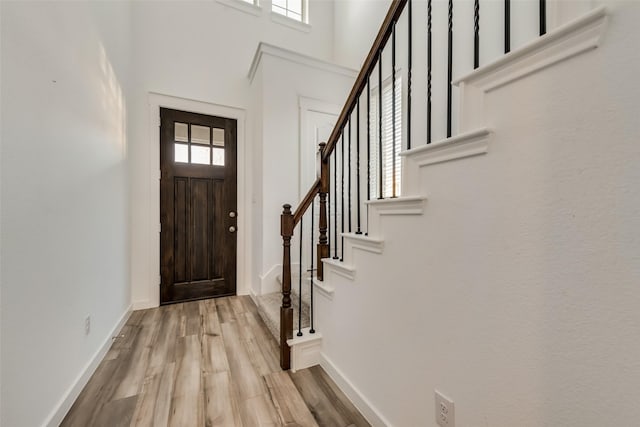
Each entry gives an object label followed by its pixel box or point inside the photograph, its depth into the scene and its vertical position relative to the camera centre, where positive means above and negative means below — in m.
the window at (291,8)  3.80 +3.06
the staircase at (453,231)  0.67 -0.07
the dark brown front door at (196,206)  3.04 +0.04
